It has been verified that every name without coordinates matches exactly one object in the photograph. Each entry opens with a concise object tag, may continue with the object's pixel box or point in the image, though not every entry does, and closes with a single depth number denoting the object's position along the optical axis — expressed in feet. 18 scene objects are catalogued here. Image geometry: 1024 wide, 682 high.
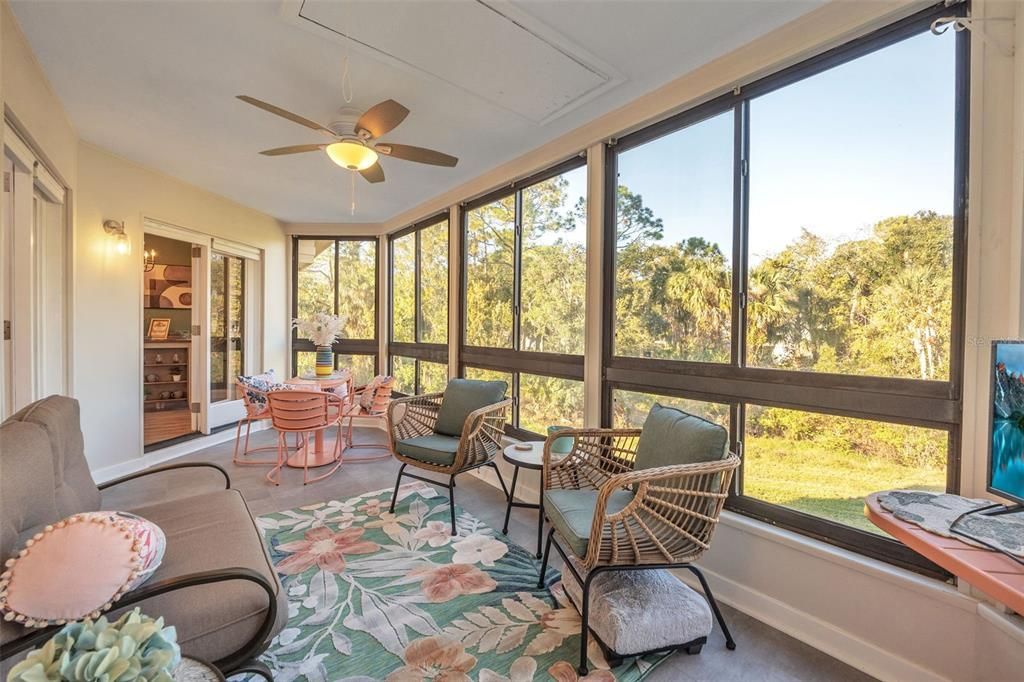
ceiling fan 6.82
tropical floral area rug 5.29
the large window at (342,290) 18.70
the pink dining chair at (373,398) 14.39
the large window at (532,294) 10.06
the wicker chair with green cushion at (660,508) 5.25
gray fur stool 5.32
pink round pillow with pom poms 3.45
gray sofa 3.84
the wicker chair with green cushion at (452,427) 8.85
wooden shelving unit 19.93
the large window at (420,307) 15.14
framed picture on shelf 20.13
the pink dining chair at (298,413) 11.43
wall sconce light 11.64
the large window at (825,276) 5.28
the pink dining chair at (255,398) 12.96
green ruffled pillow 2.48
